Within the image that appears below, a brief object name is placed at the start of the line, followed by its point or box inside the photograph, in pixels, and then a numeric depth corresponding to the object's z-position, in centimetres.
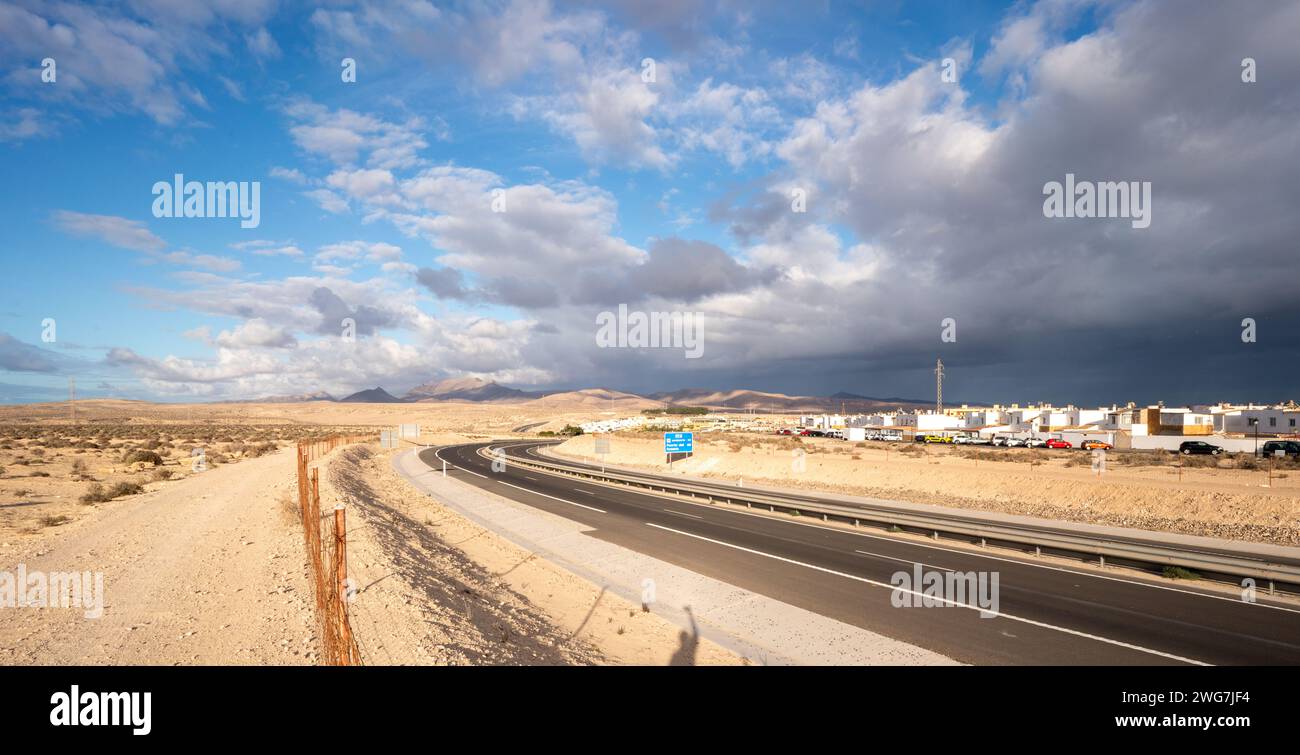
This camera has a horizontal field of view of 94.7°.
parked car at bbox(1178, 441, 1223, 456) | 5011
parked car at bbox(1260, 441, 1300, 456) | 4444
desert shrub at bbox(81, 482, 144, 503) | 2261
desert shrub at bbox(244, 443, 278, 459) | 4808
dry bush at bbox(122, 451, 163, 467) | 3703
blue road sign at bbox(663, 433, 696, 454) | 4888
